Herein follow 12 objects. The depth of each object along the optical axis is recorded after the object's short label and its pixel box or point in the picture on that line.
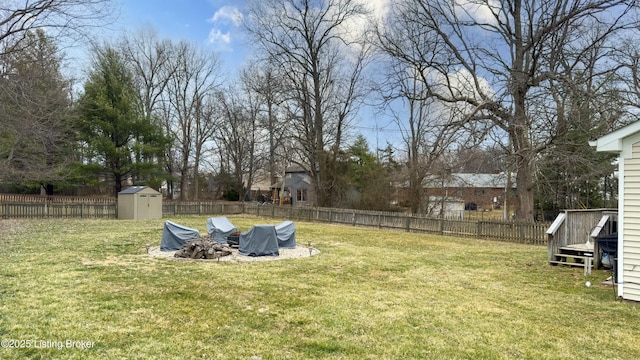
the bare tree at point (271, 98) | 27.58
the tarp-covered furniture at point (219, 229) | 12.19
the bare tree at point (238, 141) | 37.09
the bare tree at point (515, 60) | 14.64
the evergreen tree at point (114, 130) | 25.17
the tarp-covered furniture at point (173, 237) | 10.95
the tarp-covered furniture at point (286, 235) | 11.75
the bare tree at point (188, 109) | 35.56
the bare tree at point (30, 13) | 11.13
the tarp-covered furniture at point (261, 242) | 10.40
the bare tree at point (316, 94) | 26.81
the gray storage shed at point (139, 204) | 20.98
